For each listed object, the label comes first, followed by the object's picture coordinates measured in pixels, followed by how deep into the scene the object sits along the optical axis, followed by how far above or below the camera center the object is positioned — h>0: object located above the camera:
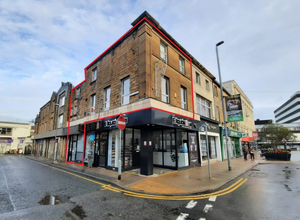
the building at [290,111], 72.69 +14.29
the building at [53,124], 20.51 +2.54
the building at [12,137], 45.44 +1.07
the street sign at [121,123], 8.19 +0.90
